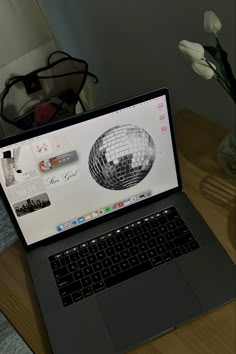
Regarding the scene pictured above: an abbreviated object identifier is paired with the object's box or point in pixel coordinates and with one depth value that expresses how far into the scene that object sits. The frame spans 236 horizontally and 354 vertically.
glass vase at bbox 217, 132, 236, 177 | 0.88
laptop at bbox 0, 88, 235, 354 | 0.72
